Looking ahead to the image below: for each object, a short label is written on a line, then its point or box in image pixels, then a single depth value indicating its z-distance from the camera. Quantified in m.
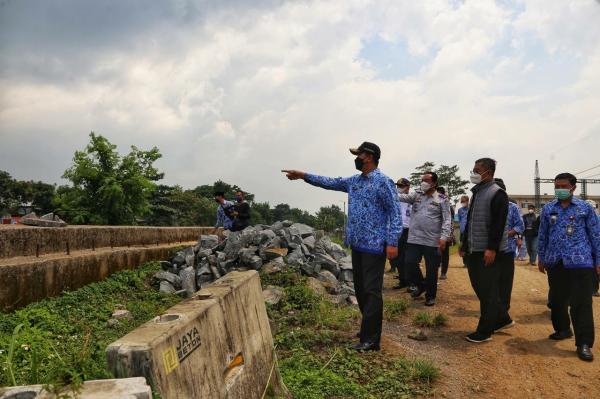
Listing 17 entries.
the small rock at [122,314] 5.83
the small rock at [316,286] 6.59
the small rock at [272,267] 7.13
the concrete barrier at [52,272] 5.03
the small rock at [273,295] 5.89
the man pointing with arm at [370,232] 4.16
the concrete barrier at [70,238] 5.57
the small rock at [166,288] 7.49
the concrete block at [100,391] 1.50
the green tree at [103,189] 18.94
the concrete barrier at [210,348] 1.76
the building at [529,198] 49.99
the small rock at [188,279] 7.59
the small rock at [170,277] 7.89
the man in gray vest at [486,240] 4.54
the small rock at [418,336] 4.85
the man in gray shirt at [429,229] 6.12
